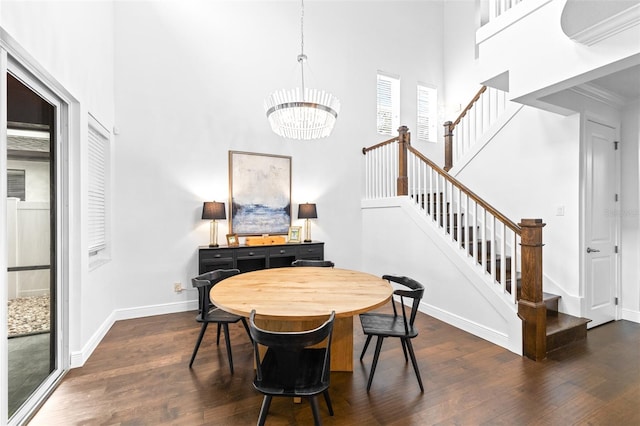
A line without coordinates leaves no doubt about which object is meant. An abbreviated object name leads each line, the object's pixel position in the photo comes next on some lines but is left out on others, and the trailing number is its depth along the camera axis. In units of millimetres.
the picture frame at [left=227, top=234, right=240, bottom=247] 4252
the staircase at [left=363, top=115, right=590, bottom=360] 2838
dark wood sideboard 4000
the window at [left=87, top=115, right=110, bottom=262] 3160
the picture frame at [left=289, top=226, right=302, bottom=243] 4750
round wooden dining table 1867
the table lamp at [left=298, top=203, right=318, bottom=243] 4777
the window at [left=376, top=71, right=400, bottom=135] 5965
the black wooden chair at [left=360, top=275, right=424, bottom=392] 2260
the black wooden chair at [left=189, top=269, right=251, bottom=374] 2543
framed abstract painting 4520
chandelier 2672
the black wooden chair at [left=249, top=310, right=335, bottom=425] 1524
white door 3475
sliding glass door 2008
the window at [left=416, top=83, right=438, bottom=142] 6426
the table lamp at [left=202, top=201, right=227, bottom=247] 4062
